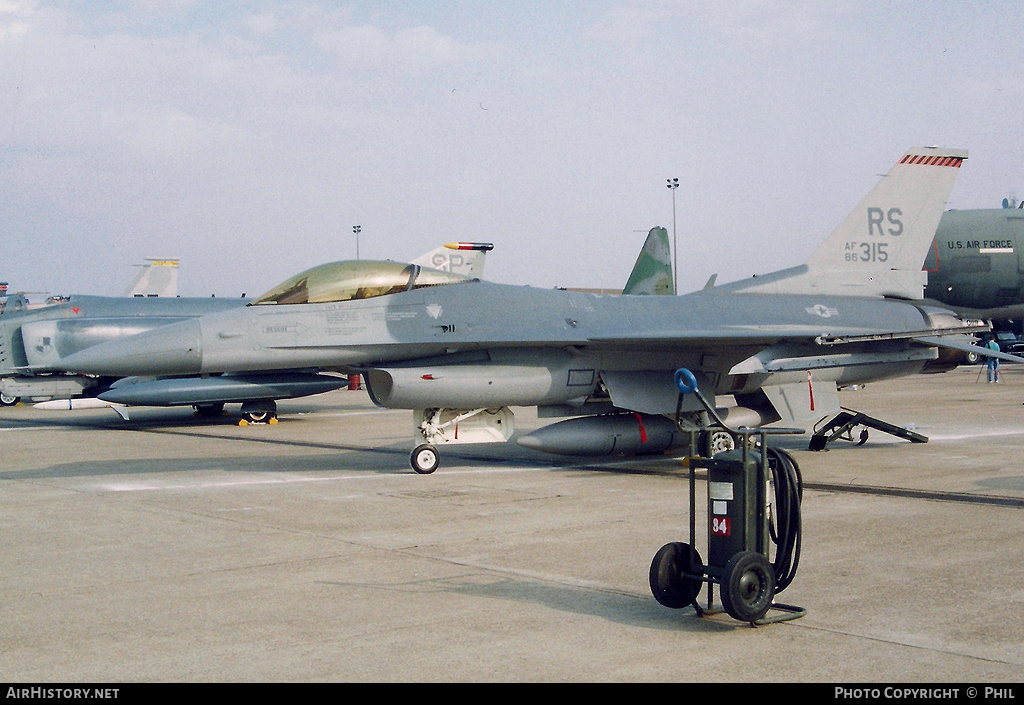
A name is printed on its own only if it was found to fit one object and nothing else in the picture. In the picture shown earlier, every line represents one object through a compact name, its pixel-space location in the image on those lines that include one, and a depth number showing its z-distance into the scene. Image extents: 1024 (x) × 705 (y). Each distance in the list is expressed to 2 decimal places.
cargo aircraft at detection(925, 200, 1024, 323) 24.53
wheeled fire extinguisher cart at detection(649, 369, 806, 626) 5.35
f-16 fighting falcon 11.75
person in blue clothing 30.78
